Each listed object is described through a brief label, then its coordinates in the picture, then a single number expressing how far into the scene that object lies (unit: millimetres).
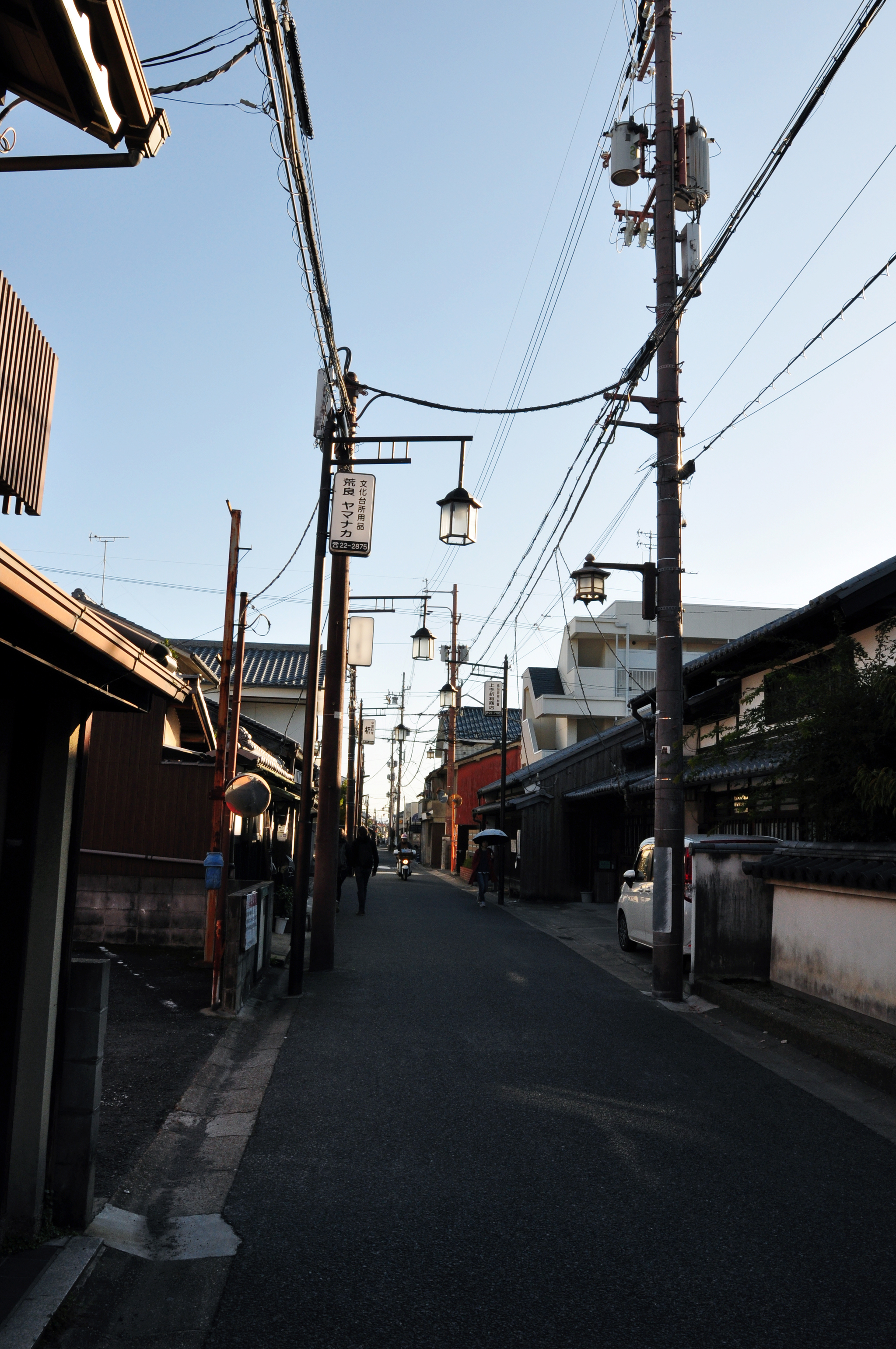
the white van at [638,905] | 15273
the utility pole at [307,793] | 11625
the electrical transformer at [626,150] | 13203
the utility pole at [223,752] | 12234
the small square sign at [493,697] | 44469
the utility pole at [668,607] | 11703
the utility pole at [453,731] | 46625
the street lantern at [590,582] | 13938
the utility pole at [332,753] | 13750
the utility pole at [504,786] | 28766
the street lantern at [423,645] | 27703
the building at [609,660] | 41562
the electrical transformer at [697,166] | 13023
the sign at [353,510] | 13070
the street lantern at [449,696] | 38812
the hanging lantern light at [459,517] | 12852
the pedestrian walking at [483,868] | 26769
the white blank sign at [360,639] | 20031
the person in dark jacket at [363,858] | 21828
